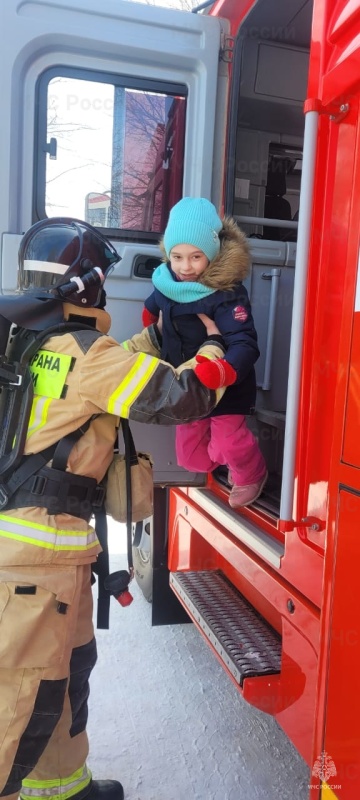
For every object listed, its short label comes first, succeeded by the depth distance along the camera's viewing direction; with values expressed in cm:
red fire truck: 139
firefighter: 169
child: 223
